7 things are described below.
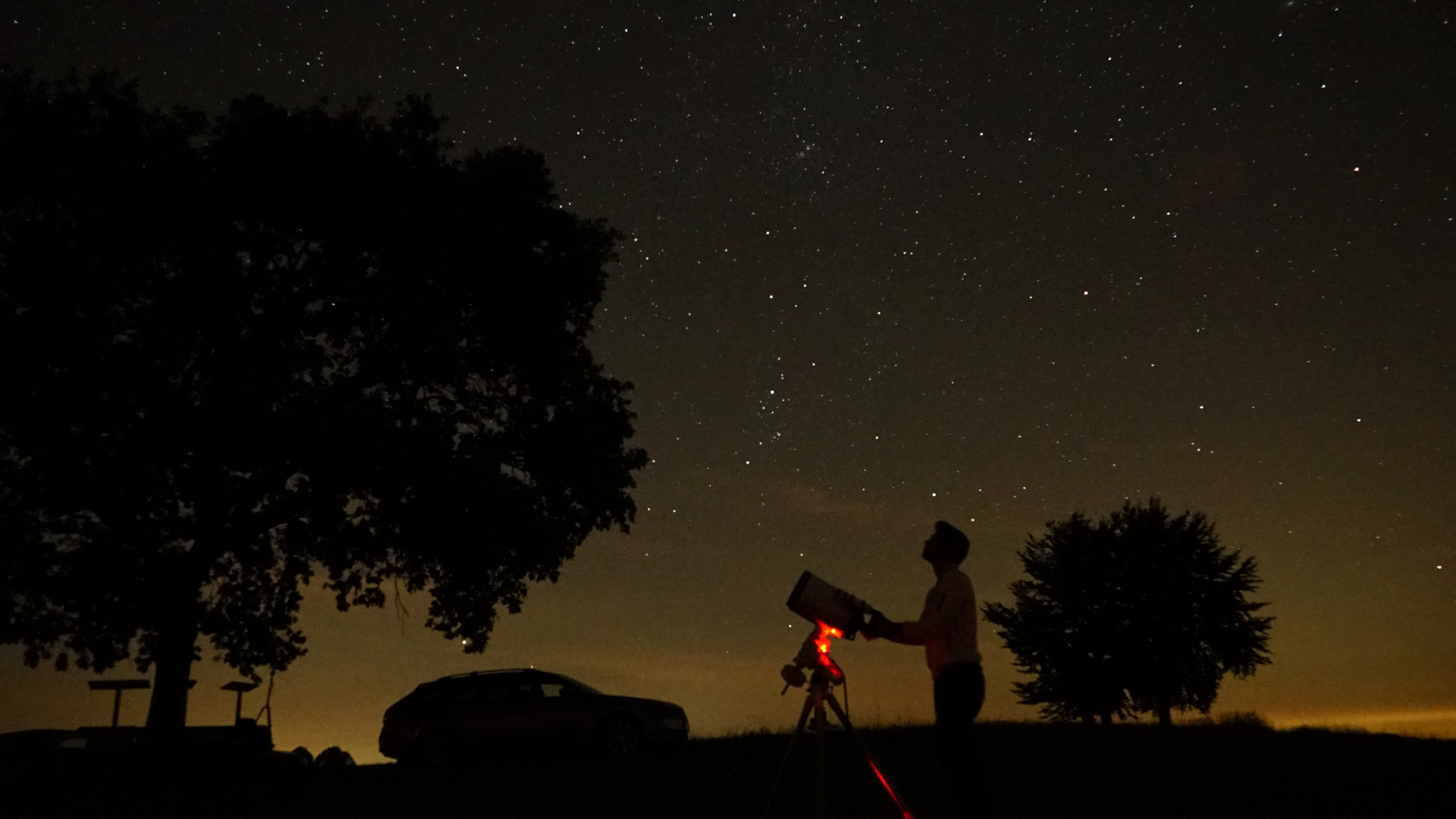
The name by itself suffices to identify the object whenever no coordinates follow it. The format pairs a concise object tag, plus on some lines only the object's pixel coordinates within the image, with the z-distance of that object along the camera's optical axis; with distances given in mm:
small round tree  43562
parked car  21125
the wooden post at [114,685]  27062
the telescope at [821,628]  6969
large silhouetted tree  20594
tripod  7000
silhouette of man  7559
